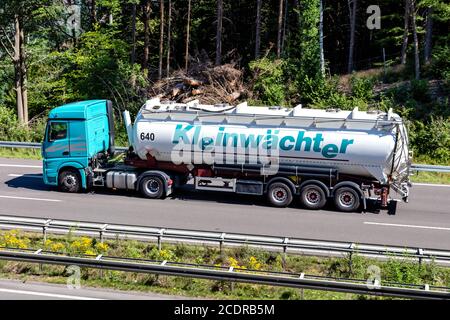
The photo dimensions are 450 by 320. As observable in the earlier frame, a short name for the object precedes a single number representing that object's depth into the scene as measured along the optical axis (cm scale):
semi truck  1872
